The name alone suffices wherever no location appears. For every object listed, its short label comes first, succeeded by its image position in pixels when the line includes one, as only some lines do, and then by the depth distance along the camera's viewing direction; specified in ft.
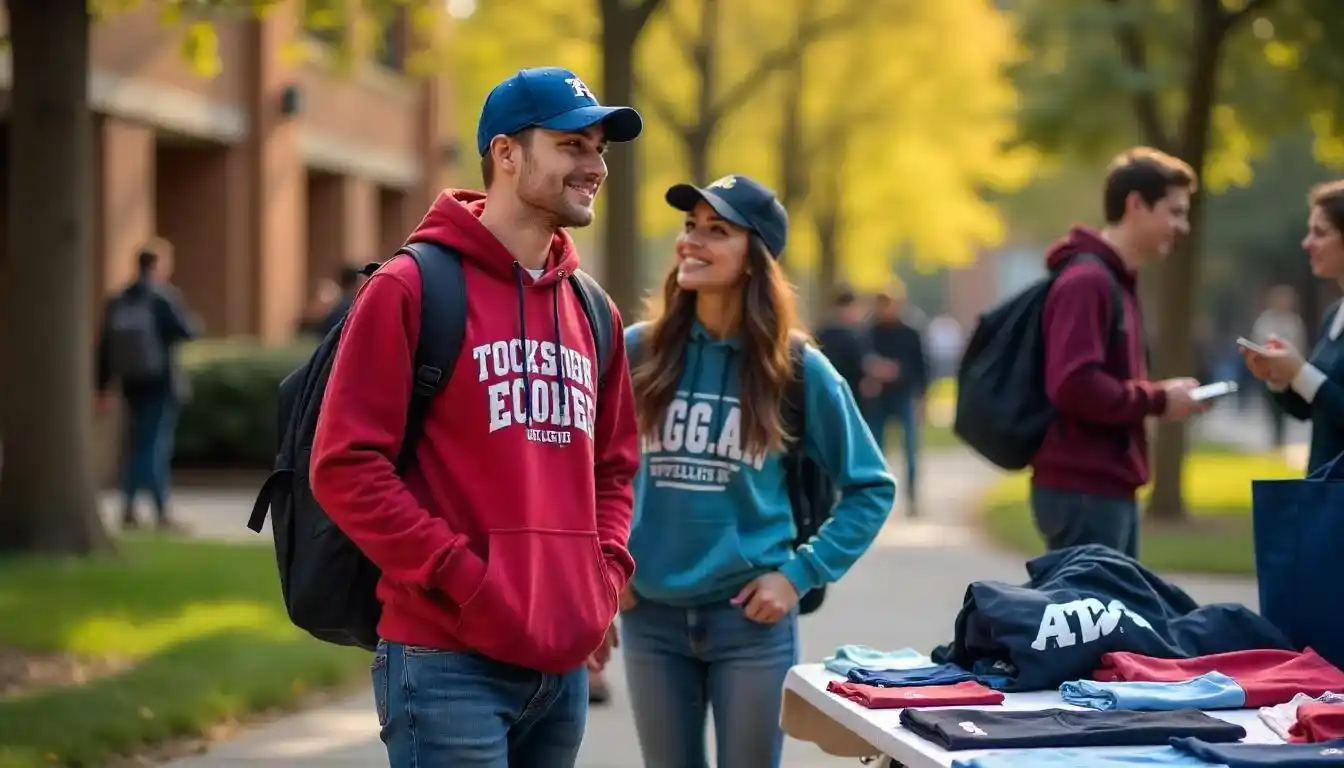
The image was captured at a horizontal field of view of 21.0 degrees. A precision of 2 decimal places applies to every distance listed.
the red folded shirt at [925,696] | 26.78
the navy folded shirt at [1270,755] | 22.82
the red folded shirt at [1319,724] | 24.14
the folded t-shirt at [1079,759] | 22.76
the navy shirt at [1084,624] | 28.14
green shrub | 118.73
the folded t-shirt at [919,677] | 28.16
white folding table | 24.40
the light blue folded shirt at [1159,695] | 26.31
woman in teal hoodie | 30.52
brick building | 122.44
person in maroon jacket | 38.79
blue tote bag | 28.92
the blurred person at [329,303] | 83.77
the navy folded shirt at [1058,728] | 23.94
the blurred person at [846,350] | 94.47
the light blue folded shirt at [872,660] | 29.97
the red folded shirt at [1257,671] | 27.28
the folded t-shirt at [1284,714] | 25.28
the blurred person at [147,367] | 88.19
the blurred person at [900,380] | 108.46
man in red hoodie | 22.18
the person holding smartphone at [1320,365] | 36.77
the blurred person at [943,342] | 273.80
